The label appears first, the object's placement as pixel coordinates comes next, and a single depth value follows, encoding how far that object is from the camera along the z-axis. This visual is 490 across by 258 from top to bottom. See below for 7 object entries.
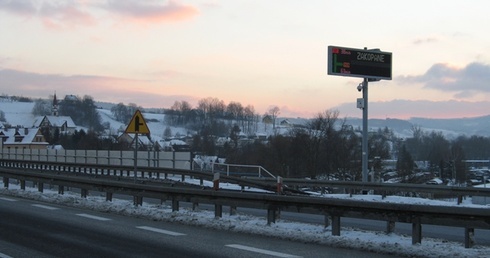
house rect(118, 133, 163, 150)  93.00
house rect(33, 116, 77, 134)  177.62
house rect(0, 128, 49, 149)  132.12
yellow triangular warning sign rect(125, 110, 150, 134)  18.20
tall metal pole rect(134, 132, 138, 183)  17.93
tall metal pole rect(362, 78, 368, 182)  28.73
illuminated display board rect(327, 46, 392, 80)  28.53
